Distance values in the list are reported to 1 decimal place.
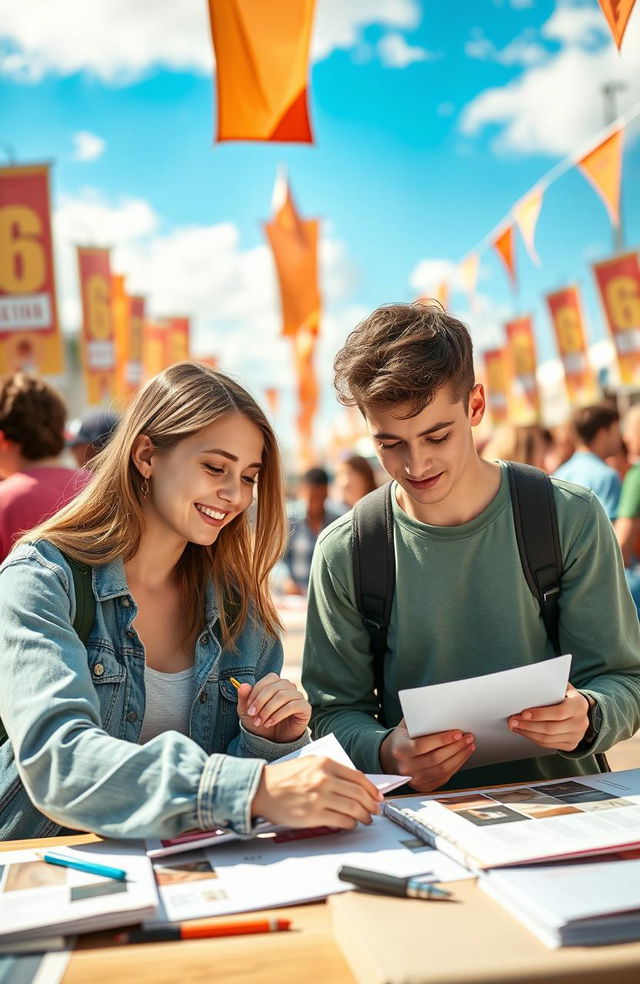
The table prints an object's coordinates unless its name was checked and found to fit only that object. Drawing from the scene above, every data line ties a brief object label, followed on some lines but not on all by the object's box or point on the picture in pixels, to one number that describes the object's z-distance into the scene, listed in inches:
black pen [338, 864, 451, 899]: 41.8
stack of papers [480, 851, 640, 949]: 37.3
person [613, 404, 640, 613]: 166.1
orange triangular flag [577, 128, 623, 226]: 223.5
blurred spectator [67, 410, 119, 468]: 145.9
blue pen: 45.4
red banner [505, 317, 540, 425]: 550.0
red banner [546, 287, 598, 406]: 502.0
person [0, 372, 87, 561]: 118.1
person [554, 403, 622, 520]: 184.9
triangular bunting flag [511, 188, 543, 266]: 276.4
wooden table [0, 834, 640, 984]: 35.2
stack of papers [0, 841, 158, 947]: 40.1
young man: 70.8
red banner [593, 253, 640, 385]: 391.2
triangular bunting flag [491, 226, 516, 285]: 313.6
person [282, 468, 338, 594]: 237.8
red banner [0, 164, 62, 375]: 257.9
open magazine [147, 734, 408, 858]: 49.1
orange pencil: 40.1
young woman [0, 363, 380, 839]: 49.9
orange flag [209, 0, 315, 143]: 110.0
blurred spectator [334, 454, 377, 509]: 245.8
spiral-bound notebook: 45.1
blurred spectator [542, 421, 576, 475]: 269.9
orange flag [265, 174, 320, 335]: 367.2
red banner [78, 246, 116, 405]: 379.9
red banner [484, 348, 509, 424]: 580.1
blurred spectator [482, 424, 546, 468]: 203.0
